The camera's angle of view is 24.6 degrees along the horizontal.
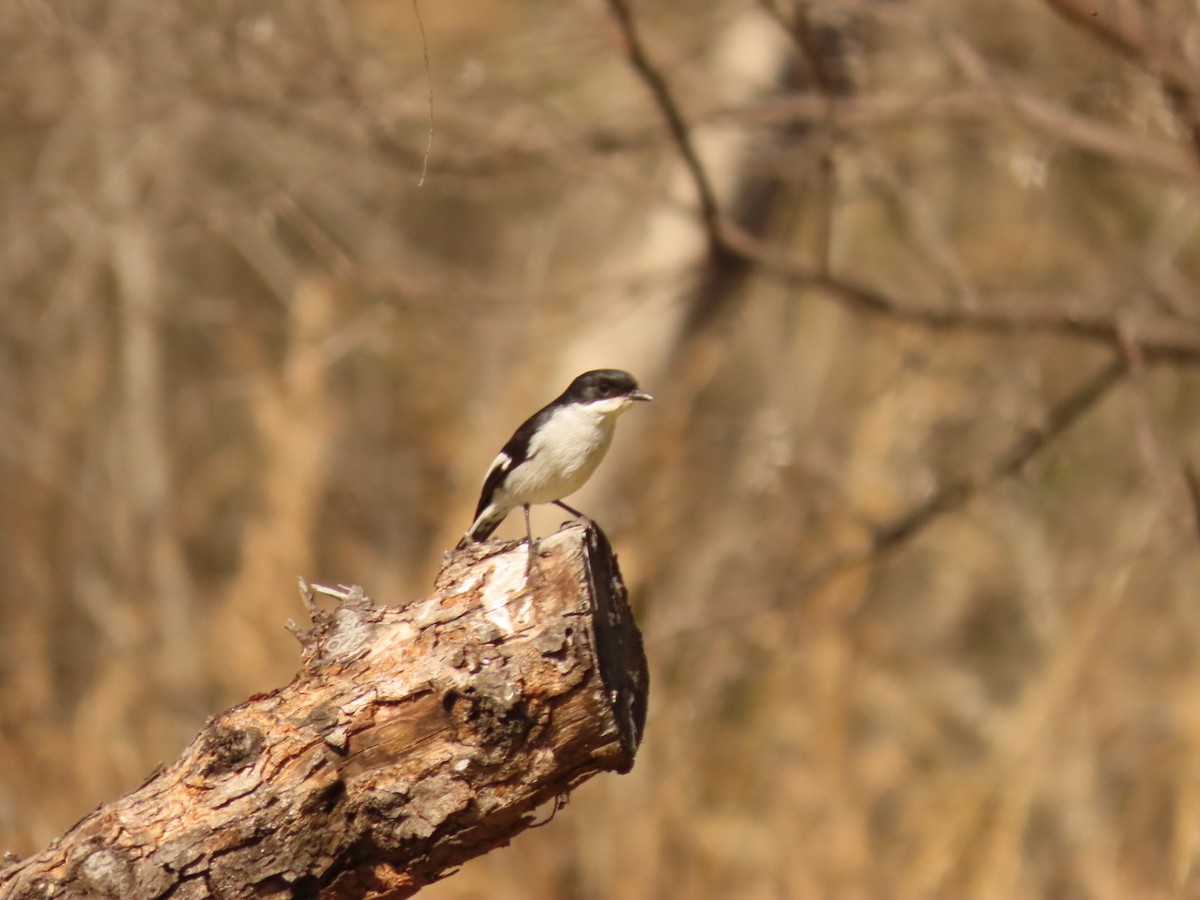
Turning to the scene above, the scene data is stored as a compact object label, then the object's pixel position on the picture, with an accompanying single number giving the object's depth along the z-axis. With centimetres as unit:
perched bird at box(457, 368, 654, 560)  878
